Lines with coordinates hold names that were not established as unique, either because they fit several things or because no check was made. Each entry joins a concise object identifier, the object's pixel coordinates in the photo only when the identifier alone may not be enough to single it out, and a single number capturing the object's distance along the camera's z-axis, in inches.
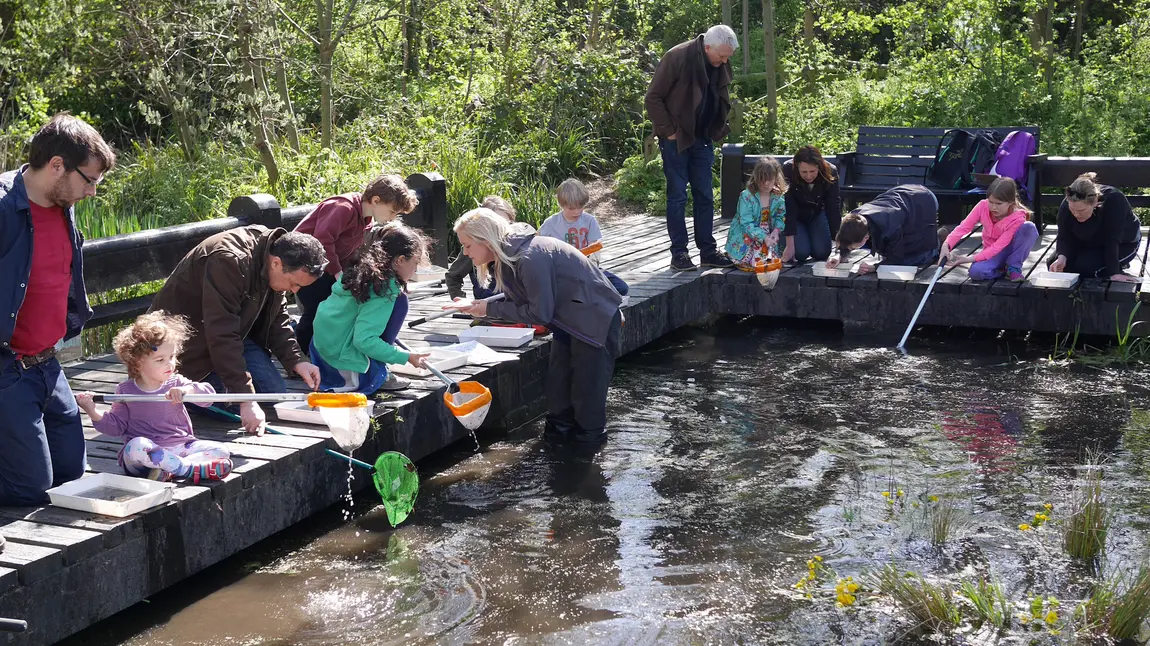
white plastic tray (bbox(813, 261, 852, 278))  343.9
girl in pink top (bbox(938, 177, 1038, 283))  323.3
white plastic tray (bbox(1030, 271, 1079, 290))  312.3
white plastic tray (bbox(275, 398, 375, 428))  208.7
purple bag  390.3
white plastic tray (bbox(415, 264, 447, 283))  315.3
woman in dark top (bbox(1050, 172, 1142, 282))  305.3
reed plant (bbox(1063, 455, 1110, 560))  178.7
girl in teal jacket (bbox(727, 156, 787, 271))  342.3
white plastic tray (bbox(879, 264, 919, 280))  334.6
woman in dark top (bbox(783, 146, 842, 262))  352.5
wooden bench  426.9
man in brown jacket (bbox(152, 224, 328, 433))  201.0
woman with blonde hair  225.8
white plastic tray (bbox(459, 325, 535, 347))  268.2
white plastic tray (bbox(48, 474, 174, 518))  162.6
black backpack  399.5
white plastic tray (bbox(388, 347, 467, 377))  241.8
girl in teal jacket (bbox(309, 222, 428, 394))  216.5
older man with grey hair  337.4
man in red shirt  156.6
